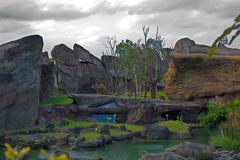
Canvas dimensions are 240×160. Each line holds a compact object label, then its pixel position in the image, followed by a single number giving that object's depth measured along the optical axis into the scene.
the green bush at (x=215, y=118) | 21.30
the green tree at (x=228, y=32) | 5.99
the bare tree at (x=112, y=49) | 55.34
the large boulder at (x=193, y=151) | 17.44
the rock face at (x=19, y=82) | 29.48
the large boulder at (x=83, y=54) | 51.92
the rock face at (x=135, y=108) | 34.09
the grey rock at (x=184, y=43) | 51.07
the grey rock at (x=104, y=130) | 27.12
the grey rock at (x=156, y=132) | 27.48
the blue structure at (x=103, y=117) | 34.97
